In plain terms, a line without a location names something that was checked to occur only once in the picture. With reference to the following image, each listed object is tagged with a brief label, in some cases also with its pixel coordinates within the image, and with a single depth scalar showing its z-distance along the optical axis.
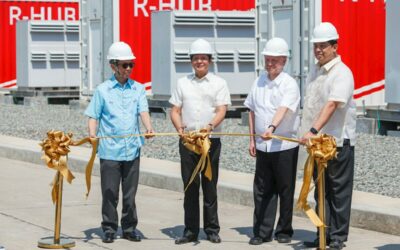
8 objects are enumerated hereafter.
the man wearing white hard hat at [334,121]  8.51
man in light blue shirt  9.21
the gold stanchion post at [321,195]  8.30
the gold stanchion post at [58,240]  8.95
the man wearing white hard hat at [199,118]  9.02
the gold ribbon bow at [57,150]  9.00
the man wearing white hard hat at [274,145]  8.88
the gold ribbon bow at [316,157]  8.20
